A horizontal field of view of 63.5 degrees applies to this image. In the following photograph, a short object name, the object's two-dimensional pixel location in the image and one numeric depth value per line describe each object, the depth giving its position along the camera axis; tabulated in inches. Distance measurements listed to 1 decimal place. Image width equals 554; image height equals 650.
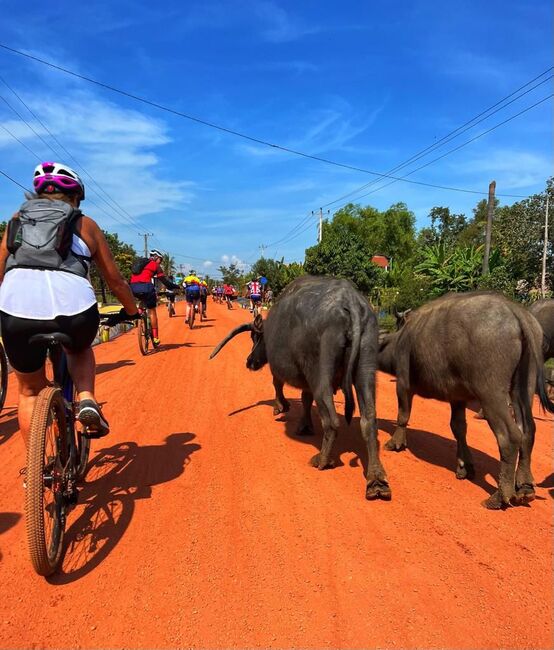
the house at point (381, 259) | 2358.1
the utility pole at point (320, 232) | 1944.9
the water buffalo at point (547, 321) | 280.4
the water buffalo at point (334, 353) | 158.1
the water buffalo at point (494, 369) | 147.9
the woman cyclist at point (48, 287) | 105.2
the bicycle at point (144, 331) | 400.2
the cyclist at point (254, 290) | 859.4
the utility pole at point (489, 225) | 720.3
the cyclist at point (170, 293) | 368.4
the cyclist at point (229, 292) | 1264.8
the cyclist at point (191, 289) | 640.4
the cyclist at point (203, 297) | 768.9
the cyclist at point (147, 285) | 395.5
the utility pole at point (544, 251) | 1107.6
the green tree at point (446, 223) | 2883.9
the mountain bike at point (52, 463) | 94.0
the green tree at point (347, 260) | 1205.1
